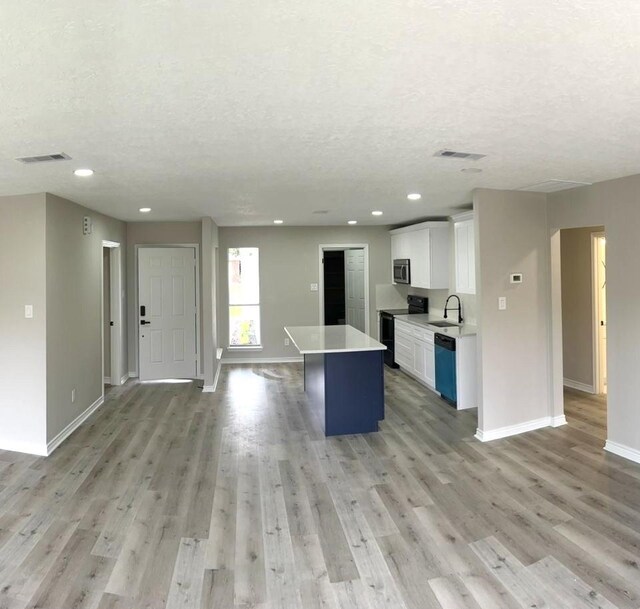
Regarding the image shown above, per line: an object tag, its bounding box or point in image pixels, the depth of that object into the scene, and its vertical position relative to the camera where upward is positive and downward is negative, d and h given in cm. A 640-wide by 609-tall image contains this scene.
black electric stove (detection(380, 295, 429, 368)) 675 -34
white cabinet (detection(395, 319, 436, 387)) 537 -73
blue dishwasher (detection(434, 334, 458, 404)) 473 -79
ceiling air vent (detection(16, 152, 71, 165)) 265 +95
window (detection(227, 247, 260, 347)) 727 +18
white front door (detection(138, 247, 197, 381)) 617 -12
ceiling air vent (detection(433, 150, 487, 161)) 275 +96
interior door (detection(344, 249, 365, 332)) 770 +26
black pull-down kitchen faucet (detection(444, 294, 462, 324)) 574 -12
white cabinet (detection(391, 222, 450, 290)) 602 +65
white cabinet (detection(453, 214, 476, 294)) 507 +56
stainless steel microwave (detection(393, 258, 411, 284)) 664 +48
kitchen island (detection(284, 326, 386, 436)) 403 -84
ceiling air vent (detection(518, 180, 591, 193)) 364 +100
